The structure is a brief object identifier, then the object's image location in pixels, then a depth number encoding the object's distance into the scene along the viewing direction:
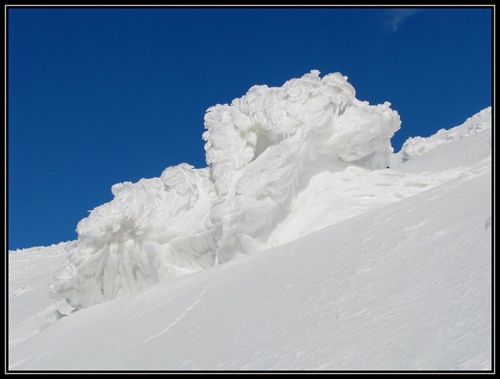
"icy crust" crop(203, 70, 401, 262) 12.43
